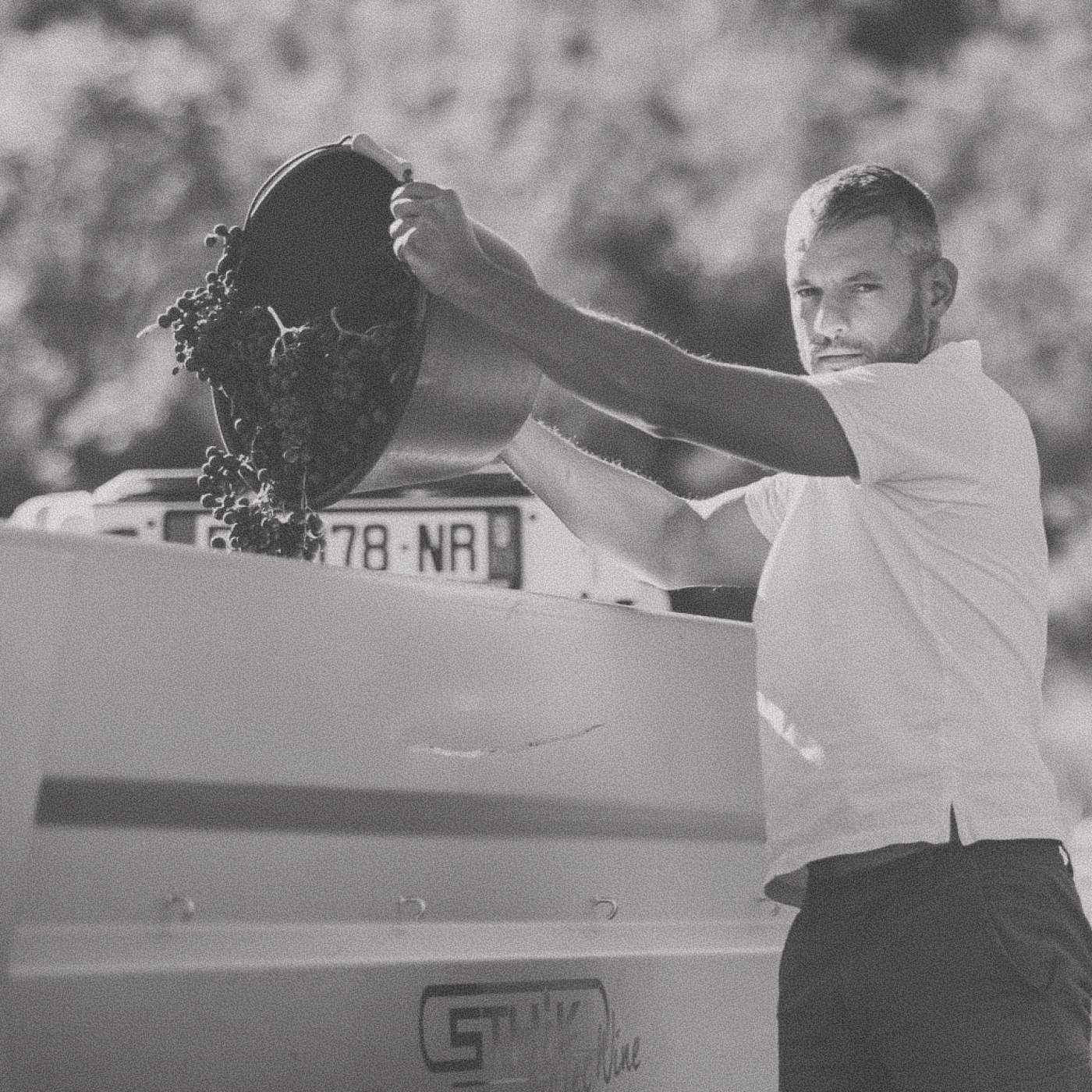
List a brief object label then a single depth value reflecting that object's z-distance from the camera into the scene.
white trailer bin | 4.64
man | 5.39
